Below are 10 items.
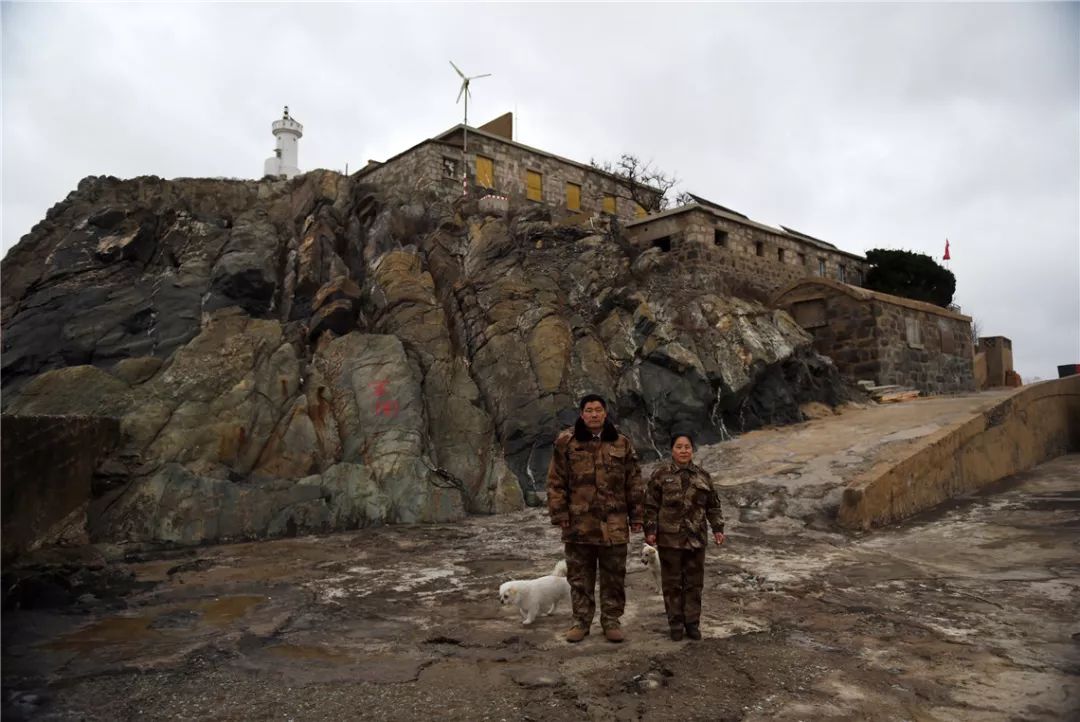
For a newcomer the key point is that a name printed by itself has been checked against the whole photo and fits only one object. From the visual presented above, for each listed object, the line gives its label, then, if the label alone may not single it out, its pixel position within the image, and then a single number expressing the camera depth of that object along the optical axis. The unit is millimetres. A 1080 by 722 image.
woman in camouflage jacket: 5125
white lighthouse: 34000
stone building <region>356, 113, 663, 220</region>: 21594
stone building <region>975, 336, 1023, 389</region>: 24922
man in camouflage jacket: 5191
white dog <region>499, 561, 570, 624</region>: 5594
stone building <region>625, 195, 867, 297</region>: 19328
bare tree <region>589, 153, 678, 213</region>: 27266
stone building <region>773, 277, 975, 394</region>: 18906
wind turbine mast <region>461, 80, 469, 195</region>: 21906
